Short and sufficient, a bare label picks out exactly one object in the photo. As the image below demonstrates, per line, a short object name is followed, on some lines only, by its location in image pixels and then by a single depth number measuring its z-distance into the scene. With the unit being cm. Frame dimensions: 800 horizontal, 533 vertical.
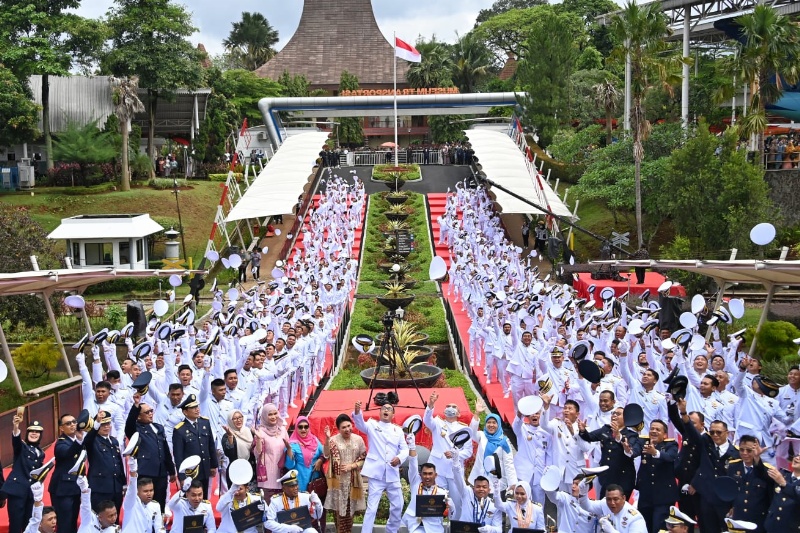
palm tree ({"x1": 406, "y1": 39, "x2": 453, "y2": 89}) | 5541
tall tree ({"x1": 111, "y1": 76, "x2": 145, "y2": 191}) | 3472
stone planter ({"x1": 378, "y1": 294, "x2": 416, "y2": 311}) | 1861
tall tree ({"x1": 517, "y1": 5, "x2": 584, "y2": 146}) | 3850
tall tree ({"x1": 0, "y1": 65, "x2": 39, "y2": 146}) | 3180
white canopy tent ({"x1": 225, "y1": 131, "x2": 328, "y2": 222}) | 2683
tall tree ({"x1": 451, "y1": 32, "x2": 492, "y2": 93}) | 5806
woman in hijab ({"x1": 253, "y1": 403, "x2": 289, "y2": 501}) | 815
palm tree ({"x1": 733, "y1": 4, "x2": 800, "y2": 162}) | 2195
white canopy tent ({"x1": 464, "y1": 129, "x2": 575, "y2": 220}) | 2695
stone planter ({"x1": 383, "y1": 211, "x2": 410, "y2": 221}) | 3155
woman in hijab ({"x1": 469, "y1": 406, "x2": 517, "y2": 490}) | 771
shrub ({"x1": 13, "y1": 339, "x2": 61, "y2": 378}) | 1623
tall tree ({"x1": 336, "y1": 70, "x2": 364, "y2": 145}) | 5194
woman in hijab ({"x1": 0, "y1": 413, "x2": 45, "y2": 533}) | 745
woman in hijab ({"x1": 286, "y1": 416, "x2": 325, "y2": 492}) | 802
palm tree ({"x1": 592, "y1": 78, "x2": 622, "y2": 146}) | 3603
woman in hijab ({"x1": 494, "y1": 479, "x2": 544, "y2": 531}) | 683
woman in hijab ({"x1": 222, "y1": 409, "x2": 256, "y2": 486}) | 827
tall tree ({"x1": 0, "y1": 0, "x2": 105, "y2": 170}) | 3300
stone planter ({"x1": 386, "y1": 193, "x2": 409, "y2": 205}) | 3306
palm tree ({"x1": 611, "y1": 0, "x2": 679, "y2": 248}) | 2366
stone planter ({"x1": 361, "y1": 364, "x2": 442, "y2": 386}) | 1398
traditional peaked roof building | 6406
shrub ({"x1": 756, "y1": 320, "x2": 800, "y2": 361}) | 1470
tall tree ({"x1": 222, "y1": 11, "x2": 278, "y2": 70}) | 7250
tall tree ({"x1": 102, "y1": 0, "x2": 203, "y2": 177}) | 3706
